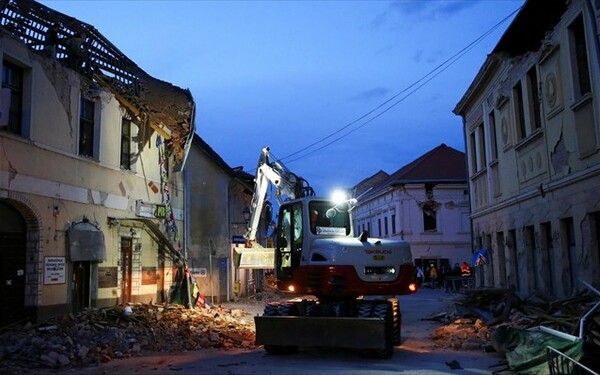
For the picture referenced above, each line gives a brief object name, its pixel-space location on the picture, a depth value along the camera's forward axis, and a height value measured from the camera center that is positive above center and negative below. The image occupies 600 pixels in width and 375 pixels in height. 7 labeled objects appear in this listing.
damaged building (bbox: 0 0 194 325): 12.97 +2.56
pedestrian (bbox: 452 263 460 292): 30.75 -1.33
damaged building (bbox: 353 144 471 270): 44.75 +3.79
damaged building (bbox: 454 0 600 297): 11.52 +2.72
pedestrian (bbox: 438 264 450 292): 37.81 -0.91
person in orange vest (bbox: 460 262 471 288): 34.00 -0.67
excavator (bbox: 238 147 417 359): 11.09 -0.39
